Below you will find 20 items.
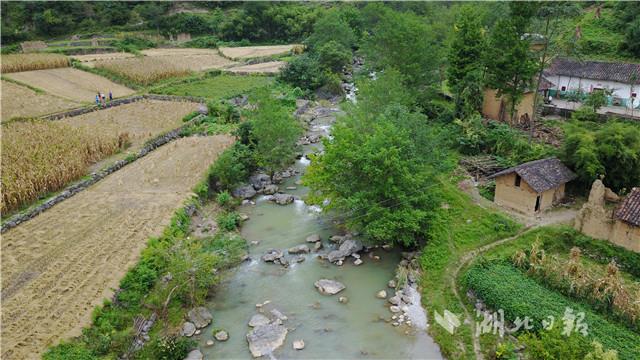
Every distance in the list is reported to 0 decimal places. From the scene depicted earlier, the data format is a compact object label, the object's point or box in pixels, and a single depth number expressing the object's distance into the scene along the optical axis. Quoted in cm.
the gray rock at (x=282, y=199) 3250
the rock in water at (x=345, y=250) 2619
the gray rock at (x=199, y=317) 2130
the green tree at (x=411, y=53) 4534
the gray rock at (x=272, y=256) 2620
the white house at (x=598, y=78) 4212
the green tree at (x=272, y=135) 3450
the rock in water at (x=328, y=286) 2369
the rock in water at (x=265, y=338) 1995
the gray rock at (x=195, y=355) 1939
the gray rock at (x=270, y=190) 3391
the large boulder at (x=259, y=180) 3469
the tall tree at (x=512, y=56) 3584
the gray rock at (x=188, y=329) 2075
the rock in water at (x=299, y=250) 2694
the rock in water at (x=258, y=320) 2142
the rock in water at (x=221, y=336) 2064
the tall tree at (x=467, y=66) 4047
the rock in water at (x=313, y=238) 2797
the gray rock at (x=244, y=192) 3329
